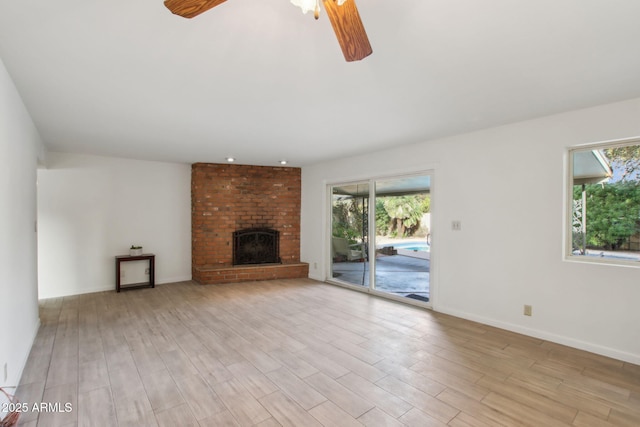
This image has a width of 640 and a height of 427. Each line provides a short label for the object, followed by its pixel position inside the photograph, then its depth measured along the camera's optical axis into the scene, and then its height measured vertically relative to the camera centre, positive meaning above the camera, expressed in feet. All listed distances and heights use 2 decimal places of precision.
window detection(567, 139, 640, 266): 8.91 +0.24
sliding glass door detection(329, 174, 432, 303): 14.26 -1.29
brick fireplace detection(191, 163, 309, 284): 18.51 -0.28
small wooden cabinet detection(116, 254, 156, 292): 16.49 -3.08
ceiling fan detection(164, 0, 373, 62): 3.53 +2.46
